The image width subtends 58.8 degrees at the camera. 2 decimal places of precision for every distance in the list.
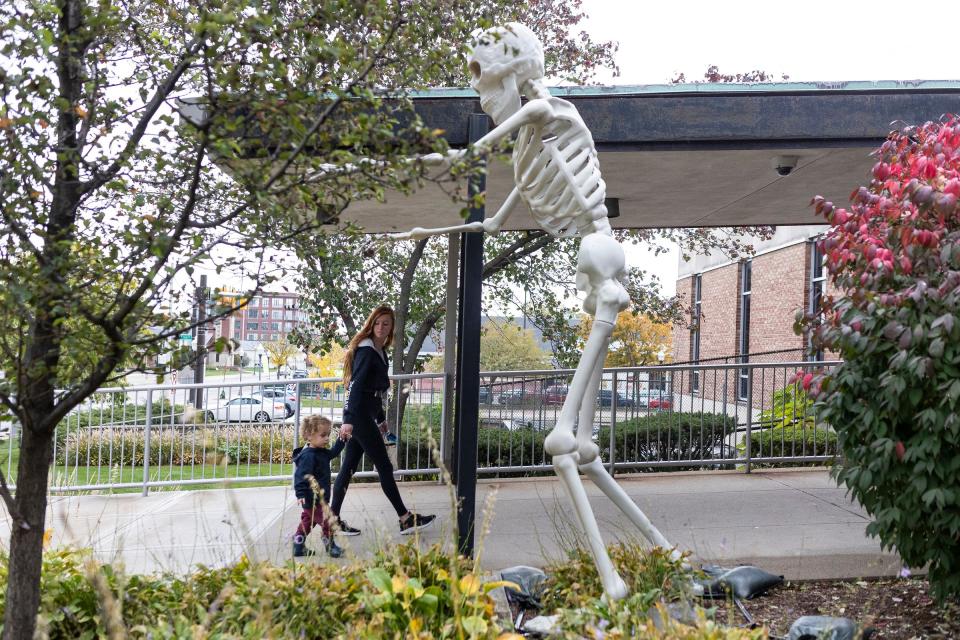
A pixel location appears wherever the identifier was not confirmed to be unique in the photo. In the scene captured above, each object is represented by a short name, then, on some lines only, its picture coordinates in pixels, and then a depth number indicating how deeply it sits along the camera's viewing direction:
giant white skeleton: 4.37
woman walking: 6.32
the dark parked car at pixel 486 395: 10.22
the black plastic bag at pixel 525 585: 4.54
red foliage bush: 4.00
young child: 5.80
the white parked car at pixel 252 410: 9.15
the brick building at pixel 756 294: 20.73
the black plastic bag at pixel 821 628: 3.72
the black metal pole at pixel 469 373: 5.57
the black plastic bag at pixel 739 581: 4.58
